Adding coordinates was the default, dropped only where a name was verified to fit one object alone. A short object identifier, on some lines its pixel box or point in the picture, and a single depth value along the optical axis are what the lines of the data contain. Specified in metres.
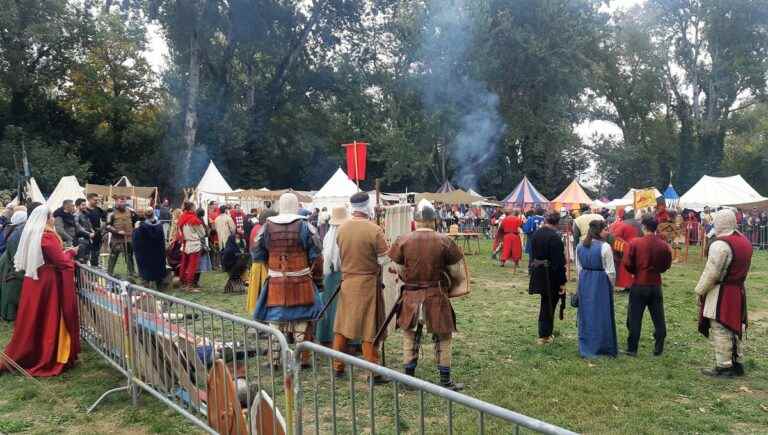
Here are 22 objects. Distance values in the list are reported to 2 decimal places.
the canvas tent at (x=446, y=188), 29.52
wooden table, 18.11
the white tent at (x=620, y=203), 25.19
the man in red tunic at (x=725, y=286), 5.48
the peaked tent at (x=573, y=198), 21.56
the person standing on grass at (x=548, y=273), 6.99
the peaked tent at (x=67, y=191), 17.56
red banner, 8.13
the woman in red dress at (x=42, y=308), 5.72
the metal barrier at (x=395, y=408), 1.88
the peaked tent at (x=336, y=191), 19.35
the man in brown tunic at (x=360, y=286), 5.44
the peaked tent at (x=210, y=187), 19.50
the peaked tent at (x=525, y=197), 22.03
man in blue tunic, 5.59
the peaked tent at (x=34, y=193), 17.88
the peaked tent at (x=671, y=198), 24.34
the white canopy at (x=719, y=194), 18.23
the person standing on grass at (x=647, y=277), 6.37
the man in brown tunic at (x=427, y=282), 5.10
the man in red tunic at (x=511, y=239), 14.41
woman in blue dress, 6.49
